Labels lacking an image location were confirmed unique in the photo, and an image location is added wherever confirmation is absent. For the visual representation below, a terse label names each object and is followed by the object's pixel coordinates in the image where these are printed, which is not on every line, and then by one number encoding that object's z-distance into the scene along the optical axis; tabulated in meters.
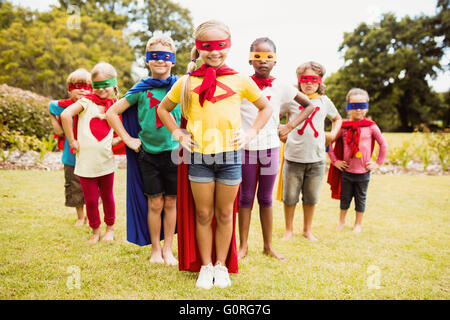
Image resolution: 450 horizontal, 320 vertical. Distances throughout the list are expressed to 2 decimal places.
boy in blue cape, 3.18
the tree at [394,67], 28.33
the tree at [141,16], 25.47
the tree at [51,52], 18.78
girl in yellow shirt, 2.61
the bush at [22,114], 9.70
